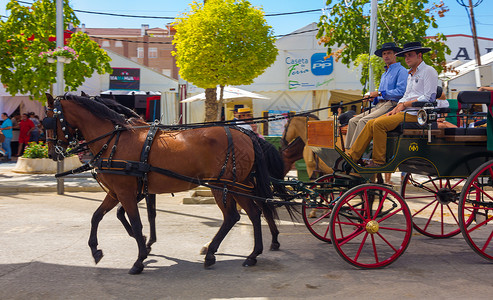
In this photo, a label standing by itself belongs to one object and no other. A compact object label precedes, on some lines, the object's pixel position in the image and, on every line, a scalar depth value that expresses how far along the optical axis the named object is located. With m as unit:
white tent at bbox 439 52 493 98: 16.19
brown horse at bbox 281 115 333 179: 7.98
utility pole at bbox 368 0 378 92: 11.43
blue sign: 17.77
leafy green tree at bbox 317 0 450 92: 11.84
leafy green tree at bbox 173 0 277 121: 11.81
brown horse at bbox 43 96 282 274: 5.02
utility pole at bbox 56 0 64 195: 10.65
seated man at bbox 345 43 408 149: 5.76
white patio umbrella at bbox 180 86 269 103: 15.79
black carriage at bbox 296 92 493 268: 4.92
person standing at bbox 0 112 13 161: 17.70
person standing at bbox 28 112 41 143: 18.34
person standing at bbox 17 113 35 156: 17.89
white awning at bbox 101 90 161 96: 19.65
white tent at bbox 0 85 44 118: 20.50
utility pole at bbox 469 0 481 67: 20.80
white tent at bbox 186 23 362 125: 17.80
